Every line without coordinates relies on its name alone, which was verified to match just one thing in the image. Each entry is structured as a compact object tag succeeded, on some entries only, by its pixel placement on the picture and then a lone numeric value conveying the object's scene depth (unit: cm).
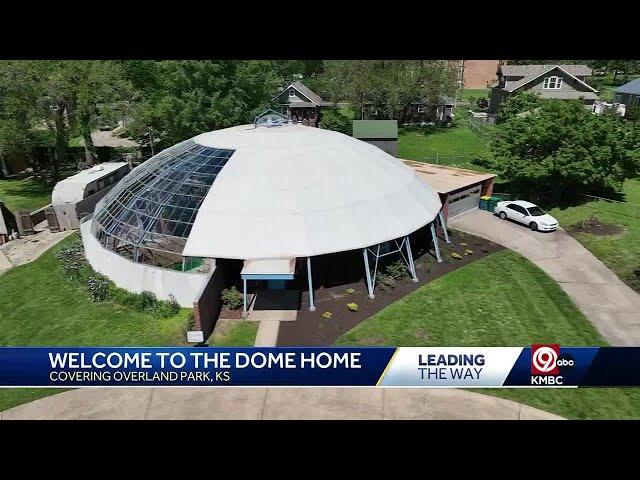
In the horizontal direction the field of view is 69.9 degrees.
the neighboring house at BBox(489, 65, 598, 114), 6962
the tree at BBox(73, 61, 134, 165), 4181
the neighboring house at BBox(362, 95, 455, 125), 7294
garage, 3416
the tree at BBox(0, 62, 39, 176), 3794
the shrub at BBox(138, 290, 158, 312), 2286
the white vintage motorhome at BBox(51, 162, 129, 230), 3366
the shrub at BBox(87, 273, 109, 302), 2391
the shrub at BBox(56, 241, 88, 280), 2638
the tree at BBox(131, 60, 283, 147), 4538
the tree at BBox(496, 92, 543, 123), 4819
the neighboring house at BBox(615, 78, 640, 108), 6888
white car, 3241
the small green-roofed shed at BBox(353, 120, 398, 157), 4872
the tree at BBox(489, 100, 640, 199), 3362
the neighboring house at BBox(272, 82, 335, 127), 7350
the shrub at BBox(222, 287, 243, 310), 2283
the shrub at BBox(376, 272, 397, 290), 2469
